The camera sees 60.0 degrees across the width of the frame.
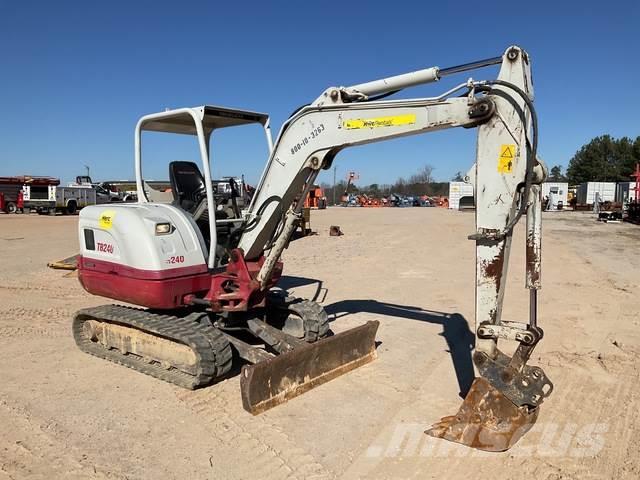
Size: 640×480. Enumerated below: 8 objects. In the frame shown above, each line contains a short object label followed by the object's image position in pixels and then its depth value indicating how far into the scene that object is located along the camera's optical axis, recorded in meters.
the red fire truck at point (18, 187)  35.66
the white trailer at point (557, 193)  53.59
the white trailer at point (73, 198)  34.09
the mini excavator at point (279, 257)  4.07
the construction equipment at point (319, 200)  45.82
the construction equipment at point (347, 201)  61.94
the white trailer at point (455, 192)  50.59
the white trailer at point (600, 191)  49.97
